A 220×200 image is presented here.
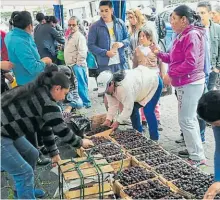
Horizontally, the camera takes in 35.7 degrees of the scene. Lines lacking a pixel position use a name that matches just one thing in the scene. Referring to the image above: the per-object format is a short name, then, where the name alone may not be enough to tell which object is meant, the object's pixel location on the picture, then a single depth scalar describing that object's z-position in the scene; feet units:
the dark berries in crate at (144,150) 11.96
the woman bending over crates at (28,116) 8.02
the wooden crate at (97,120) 14.82
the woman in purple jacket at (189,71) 11.03
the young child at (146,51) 13.63
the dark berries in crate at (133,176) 10.03
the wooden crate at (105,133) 13.28
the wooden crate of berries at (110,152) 11.12
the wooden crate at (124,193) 9.18
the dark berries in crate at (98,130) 14.01
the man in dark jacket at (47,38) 18.75
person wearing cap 12.12
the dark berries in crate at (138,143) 12.43
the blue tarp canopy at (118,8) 18.78
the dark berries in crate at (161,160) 11.12
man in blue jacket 15.19
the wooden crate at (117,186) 9.67
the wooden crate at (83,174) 8.03
